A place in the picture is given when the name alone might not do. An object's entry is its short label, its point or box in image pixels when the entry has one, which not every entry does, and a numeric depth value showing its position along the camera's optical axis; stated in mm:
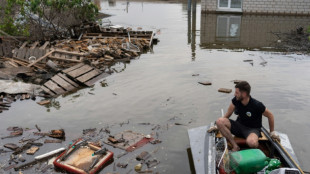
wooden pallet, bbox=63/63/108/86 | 11534
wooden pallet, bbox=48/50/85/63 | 13586
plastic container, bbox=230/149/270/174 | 5008
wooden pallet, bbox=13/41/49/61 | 13672
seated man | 5828
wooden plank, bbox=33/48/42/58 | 13670
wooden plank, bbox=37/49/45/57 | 13703
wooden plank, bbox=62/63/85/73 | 11845
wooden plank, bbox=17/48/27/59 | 13689
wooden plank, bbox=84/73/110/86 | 11461
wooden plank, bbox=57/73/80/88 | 11312
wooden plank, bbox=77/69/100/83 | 11508
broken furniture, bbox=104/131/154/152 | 7230
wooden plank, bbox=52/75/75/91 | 10977
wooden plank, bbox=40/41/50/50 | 14879
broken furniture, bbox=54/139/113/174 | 6148
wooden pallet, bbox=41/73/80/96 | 10578
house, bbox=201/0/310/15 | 27869
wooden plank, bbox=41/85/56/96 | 10440
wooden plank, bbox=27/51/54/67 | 12672
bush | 16312
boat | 5168
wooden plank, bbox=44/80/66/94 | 10622
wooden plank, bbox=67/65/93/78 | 11633
